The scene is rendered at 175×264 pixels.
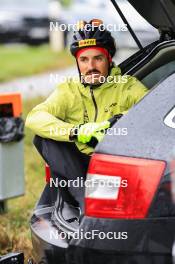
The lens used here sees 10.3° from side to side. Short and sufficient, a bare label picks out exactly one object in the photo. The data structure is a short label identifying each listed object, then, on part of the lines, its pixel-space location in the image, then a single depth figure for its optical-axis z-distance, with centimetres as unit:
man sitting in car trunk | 537
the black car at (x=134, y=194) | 417
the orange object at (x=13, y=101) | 794
